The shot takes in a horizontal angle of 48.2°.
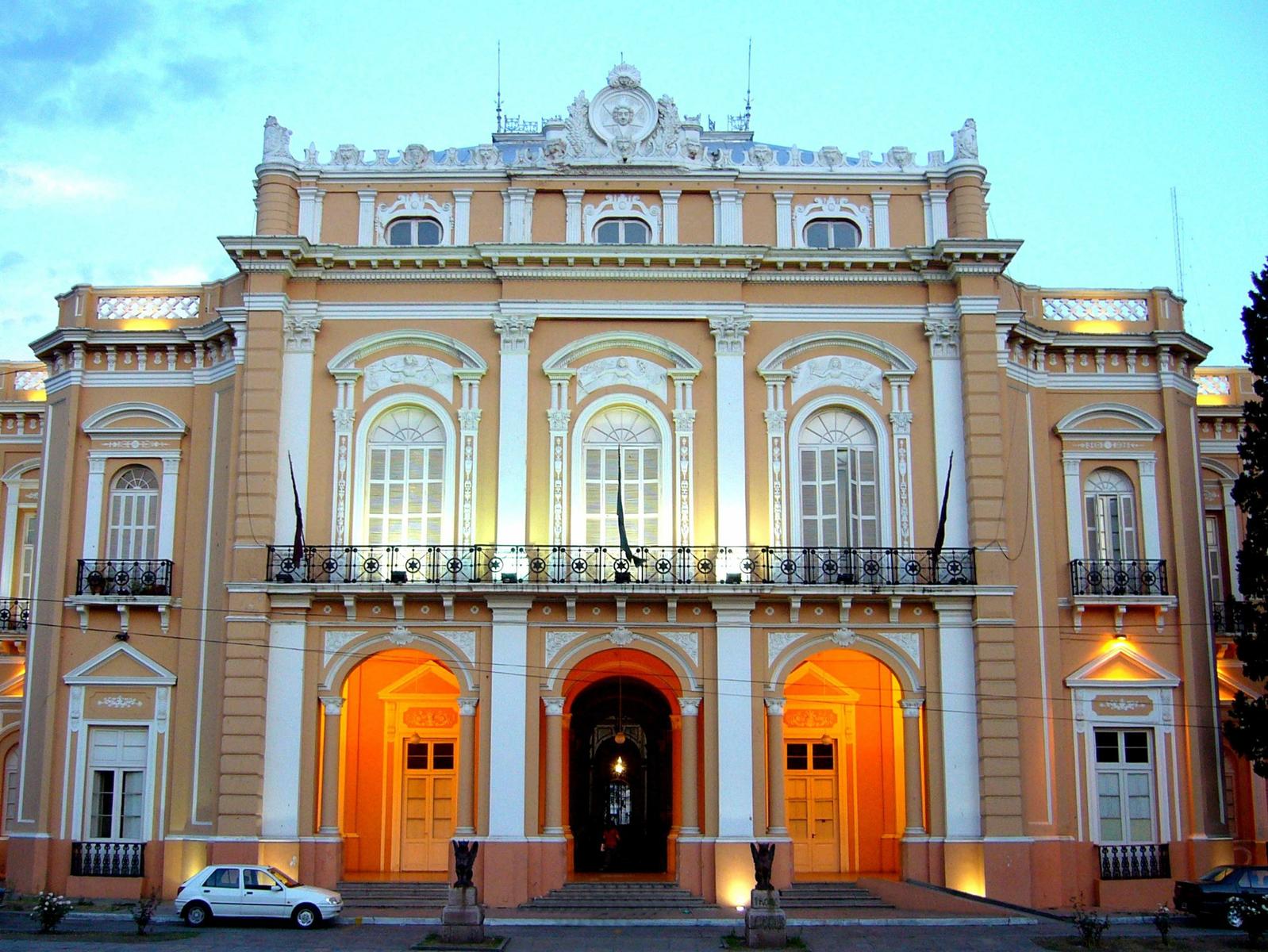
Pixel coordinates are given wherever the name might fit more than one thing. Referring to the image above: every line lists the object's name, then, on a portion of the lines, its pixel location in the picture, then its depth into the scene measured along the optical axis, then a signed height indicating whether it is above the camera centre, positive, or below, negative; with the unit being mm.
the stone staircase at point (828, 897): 24188 -2260
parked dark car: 23344 -2043
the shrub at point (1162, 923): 20500 -2269
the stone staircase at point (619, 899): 23828 -2265
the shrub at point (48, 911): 21281 -2193
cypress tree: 25281 +3834
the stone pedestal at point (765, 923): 20516 -2289
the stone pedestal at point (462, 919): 20672 -2259
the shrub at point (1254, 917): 20859 -2233
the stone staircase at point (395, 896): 24312 -2257
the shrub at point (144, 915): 21000 -2222
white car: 22641 -2119
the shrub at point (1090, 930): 20203 -2337
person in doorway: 27672 -1563
